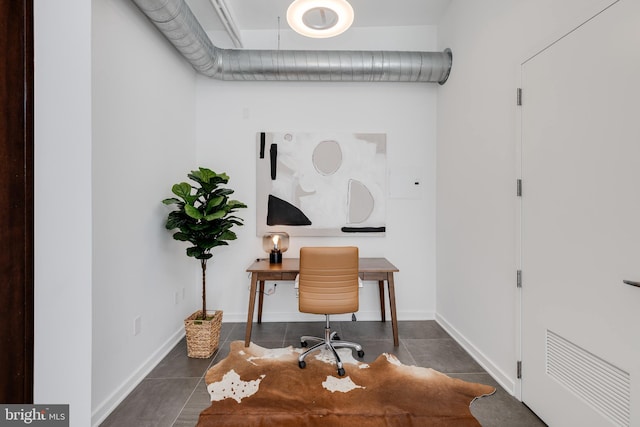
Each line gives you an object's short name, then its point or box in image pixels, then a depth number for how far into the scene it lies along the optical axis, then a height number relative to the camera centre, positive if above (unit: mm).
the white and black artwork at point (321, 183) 3521 +328
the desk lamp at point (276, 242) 3283 -346
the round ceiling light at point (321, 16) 1831 +1258
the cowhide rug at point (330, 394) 1844 -1281
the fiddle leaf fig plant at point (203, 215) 2500 -37
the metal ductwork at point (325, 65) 3086 +1516
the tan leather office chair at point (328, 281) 2453 -589
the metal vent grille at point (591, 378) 1405 -872
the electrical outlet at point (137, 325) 2295 -893
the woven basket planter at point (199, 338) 2646 -1126
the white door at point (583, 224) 1368 -72
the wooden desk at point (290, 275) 2883 -628
